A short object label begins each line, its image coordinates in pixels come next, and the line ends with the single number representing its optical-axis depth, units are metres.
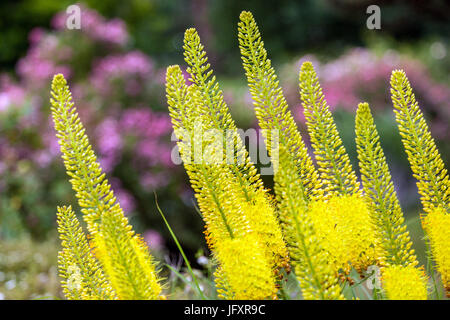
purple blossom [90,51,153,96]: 13.62
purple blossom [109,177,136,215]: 10.54
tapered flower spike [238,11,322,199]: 1.89
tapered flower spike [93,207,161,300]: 1.63
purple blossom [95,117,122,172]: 11.29
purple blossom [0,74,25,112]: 11.79
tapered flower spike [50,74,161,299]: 1.64
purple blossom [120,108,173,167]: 11.73
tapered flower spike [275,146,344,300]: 1.54
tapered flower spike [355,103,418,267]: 1.82
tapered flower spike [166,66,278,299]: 1.75
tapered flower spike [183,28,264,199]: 1.88
